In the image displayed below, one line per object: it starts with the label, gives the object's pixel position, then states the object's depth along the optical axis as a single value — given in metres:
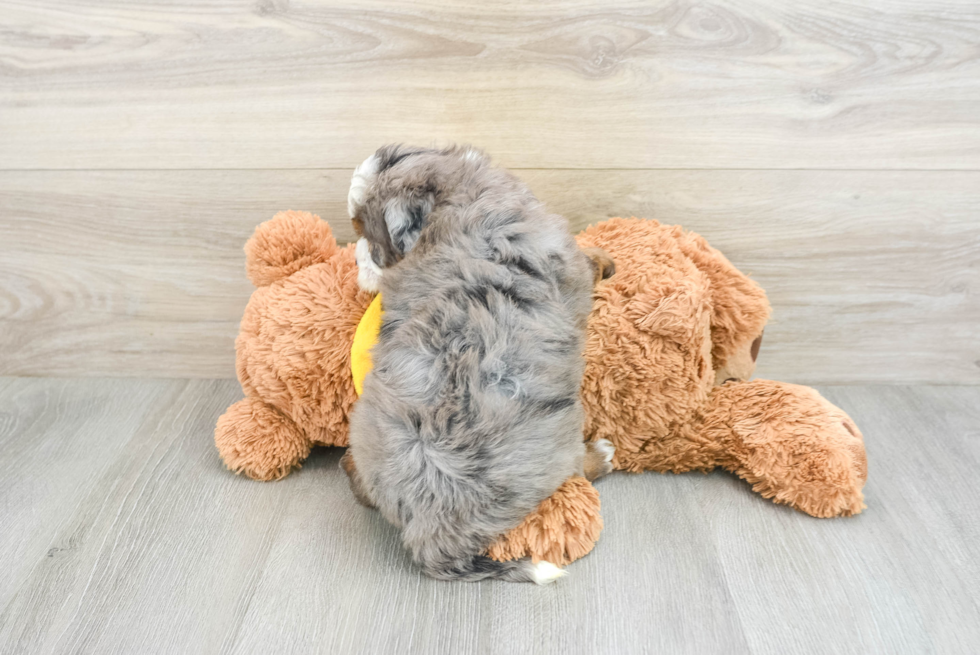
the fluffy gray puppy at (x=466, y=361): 0.75
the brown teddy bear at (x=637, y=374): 0.93
